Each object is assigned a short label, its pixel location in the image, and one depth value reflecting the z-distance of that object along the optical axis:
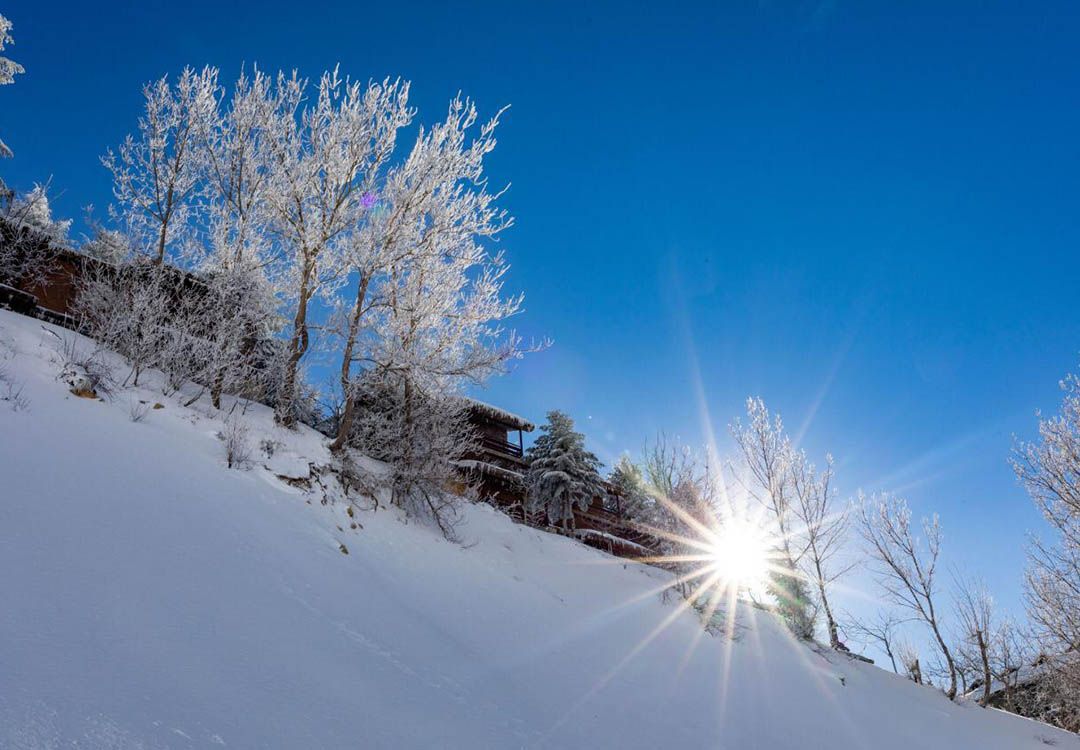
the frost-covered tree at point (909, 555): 18.09
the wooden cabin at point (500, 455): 27.03
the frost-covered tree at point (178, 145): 15.13
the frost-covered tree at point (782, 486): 19.00
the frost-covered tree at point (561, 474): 26.75
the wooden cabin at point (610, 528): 25.31
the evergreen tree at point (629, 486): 28.64
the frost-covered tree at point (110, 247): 14.48
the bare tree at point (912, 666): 17.41
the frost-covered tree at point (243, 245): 12.57
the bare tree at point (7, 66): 16.34
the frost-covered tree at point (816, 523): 17.30
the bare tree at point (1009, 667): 18.62
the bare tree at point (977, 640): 18.48
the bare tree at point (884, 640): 19.02
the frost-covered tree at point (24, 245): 15.03
